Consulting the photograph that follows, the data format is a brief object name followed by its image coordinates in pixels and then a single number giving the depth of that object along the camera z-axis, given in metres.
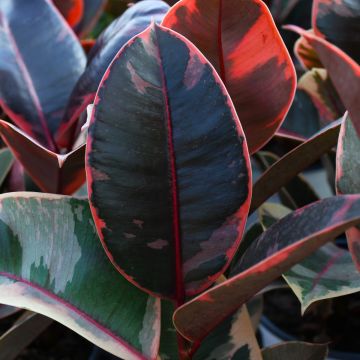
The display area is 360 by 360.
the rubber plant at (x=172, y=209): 0.39
